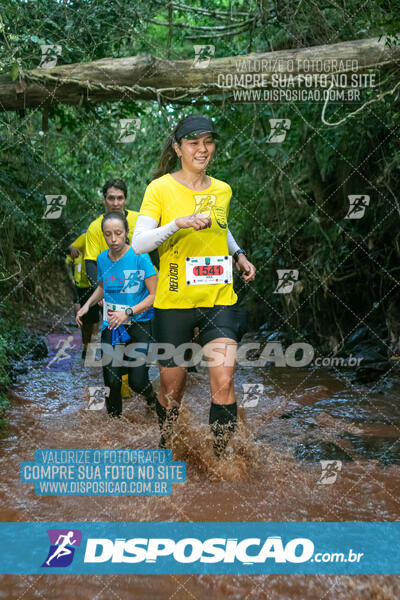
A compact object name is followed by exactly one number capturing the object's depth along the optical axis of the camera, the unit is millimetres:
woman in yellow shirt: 3721
